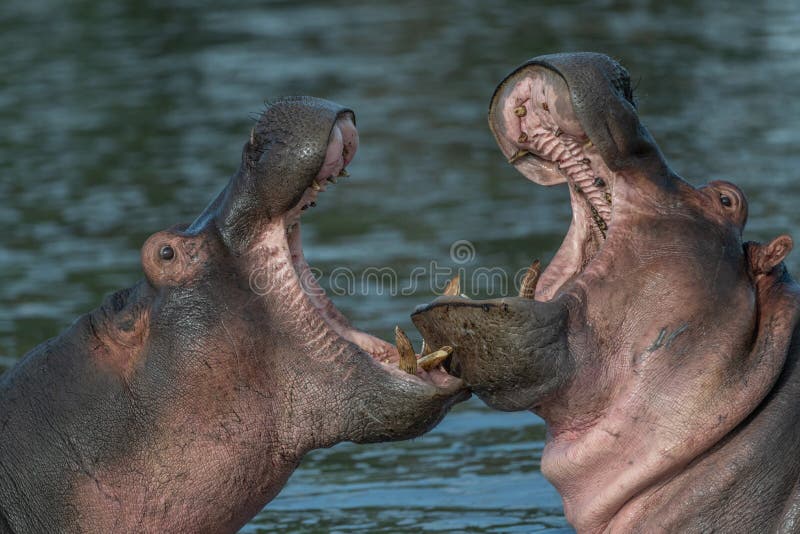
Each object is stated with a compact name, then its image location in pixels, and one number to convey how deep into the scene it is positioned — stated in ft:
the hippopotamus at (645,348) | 34.17
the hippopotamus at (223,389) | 34.81
